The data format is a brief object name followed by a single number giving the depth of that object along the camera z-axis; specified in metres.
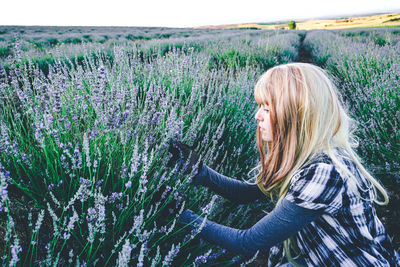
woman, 1.07
